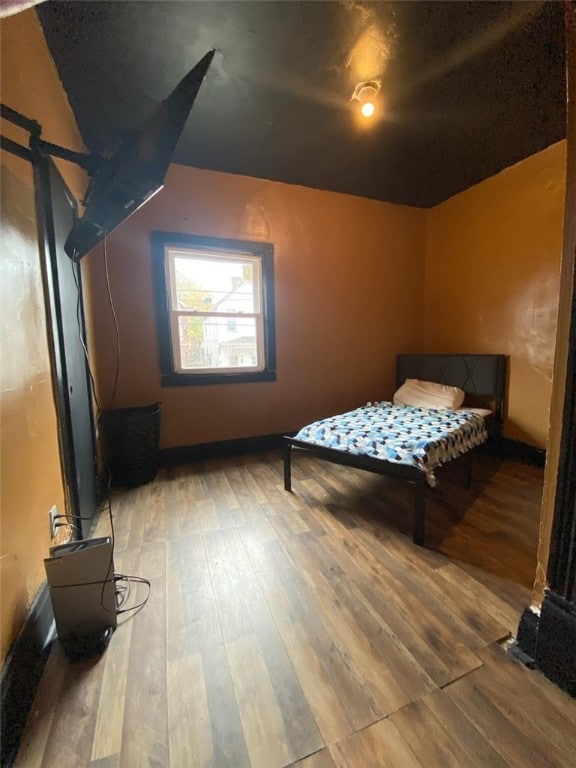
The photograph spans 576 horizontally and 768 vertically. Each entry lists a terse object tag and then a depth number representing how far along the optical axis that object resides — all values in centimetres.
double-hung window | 284
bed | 184
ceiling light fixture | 189
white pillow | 304
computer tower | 111
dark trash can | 240
